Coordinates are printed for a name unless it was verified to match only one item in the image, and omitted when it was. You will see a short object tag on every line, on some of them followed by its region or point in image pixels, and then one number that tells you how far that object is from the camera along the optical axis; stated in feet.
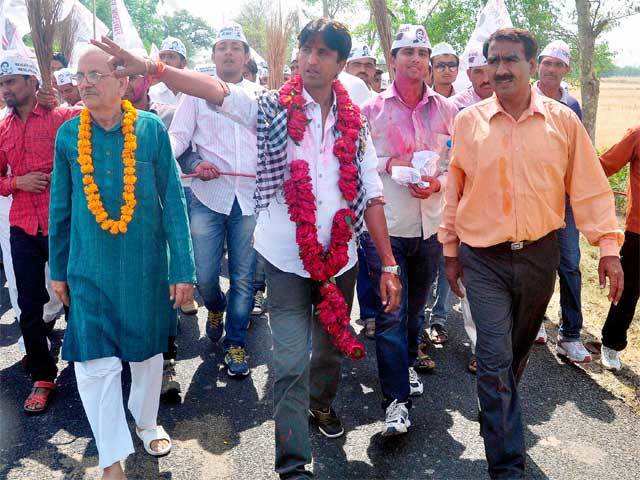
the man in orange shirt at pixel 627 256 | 14.66
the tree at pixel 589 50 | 32.96
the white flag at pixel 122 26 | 19.93
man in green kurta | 10.26
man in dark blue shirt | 15.83
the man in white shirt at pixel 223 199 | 15.34
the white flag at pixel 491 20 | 19.89
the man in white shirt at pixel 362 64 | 23.77
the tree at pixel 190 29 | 192.01
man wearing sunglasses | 20.68
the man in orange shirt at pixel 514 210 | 10.35
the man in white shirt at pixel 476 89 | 15.94
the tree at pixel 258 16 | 24.59
